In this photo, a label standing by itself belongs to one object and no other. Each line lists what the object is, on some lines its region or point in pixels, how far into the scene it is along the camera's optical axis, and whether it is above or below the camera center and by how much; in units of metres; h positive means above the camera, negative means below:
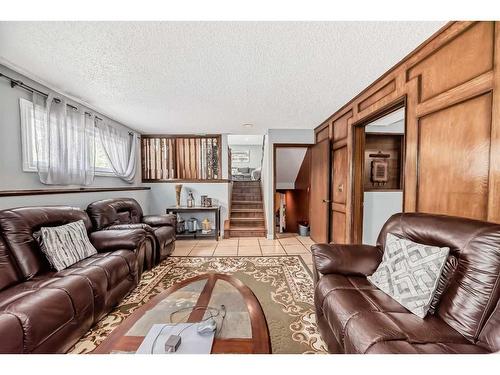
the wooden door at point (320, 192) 3.73 -0.26
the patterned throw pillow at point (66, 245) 1.76 -0.61
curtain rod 2.04 +0.99
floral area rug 1.53 -1.24
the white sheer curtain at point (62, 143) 2.37 +0.46
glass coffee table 0.98 -0.83
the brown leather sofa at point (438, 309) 0.92 -0.73
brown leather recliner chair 2.69 -0.64
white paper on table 0.96 -0.81
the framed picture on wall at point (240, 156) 9.16 +1.04
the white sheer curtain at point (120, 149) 3.50 +0.58
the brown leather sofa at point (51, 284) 1.13 -0.77
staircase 4.70 -0.89
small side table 4.39 -0.79
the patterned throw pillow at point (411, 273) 1.16 -0.60
